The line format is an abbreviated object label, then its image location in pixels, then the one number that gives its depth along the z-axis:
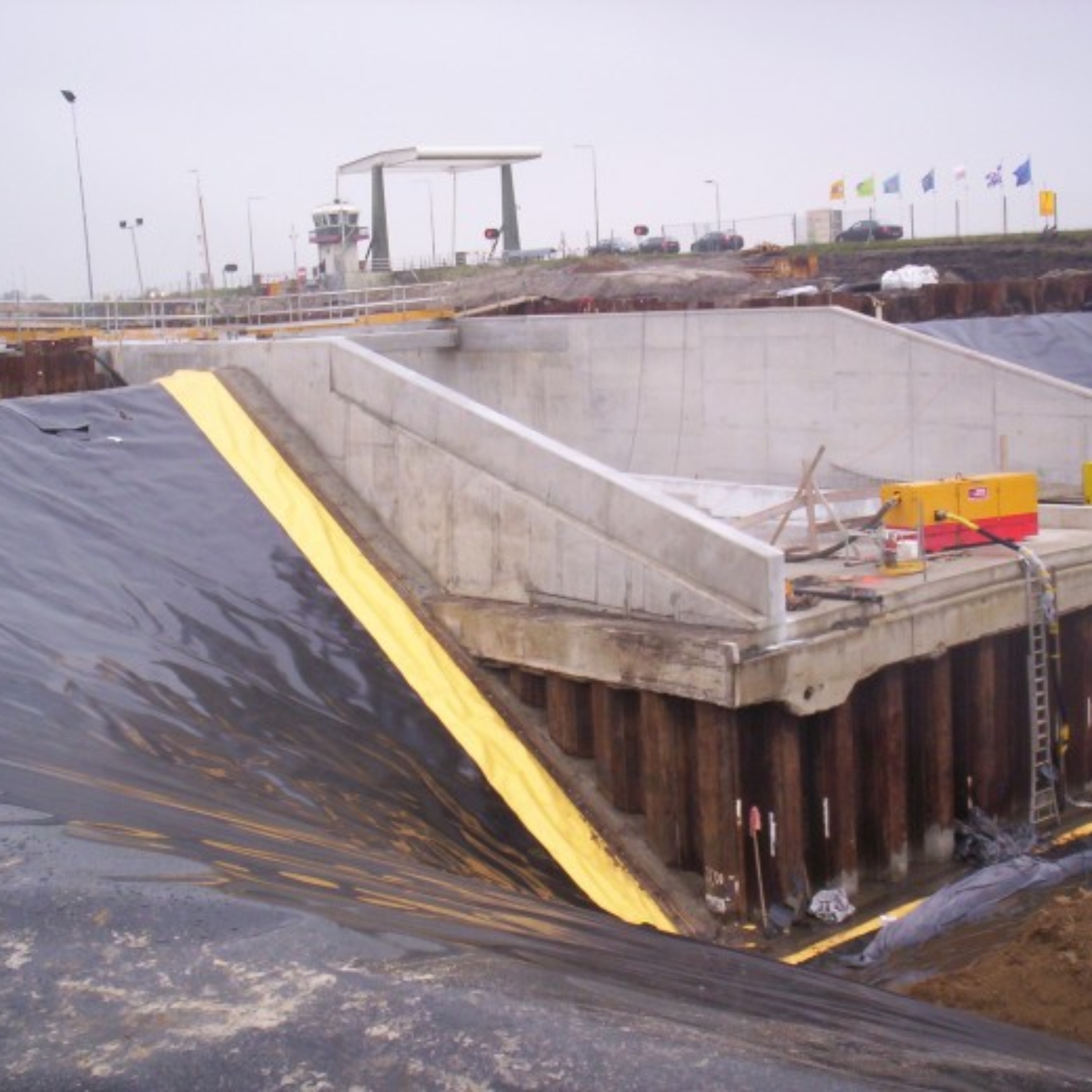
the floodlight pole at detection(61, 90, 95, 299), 37.22
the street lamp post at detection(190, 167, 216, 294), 45.78
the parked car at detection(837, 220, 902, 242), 53.22
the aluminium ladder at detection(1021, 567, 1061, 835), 13.31
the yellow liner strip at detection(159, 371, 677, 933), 11.41
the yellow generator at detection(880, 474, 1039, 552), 14.02
